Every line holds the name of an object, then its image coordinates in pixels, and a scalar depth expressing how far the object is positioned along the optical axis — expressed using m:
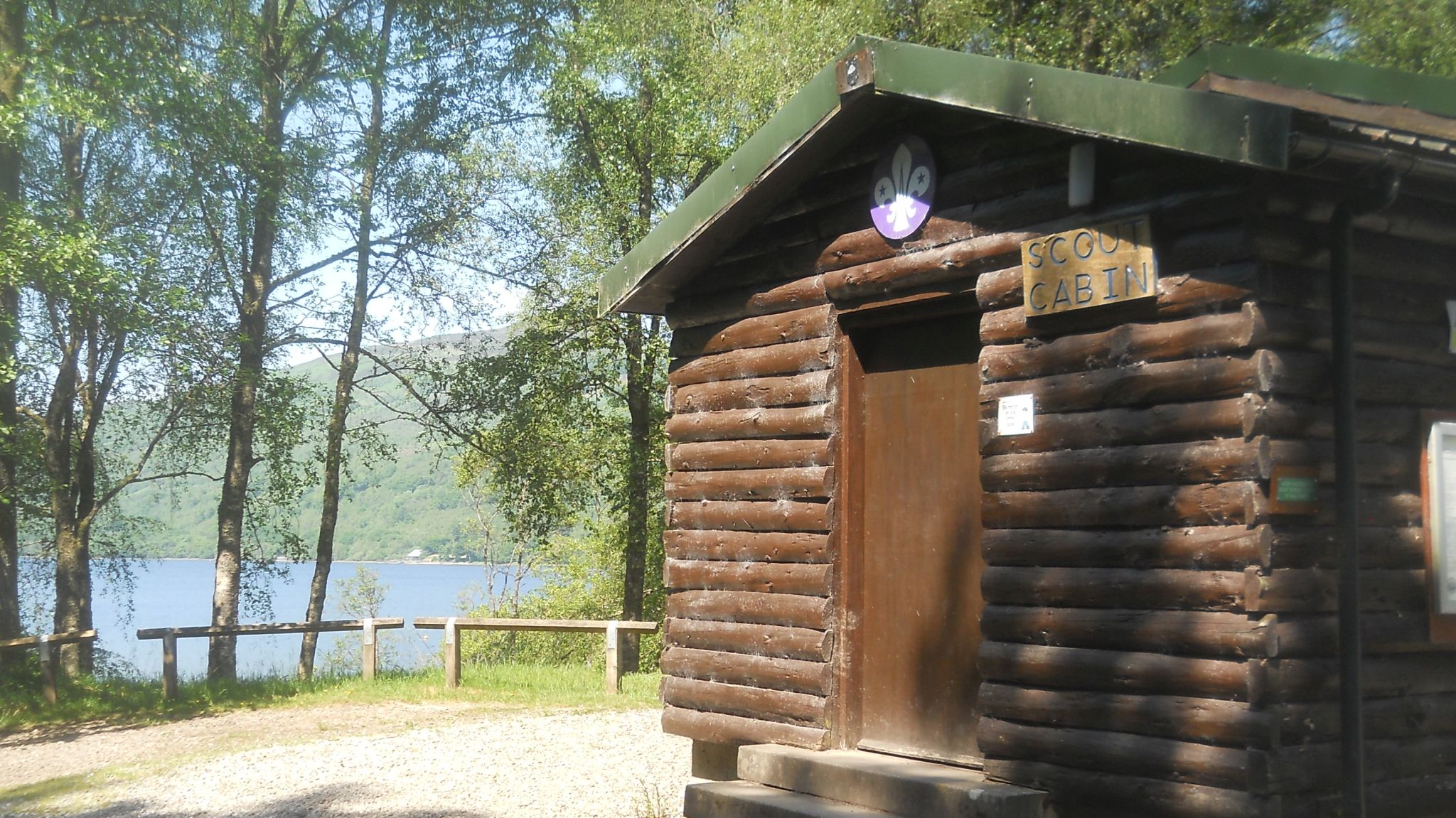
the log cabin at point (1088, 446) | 5.23
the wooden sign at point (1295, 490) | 5.18
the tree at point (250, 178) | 17.95
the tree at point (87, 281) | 14.36
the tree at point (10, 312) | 15.26
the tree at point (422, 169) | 22.81
